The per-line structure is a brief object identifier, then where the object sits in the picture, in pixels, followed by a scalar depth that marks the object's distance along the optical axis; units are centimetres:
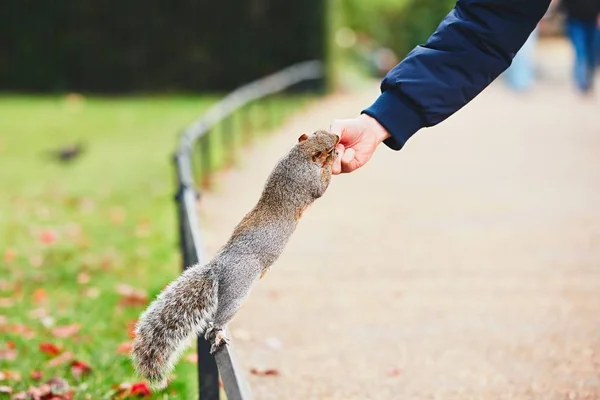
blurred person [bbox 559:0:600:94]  1900
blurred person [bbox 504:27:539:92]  2688
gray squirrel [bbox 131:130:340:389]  478
